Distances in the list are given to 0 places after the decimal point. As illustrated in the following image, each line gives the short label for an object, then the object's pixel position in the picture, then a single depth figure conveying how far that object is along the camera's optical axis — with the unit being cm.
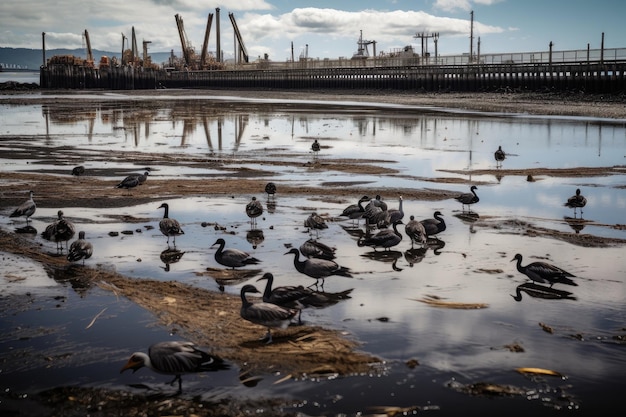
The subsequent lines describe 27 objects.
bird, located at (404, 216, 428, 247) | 1240
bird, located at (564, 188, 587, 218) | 1544
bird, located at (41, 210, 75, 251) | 1193
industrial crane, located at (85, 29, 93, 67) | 14400
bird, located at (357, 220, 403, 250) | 1210
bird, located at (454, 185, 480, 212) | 1569
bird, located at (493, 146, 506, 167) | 2364
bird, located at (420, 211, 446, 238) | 1300
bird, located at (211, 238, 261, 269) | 1083
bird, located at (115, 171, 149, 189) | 1814
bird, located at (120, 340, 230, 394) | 688
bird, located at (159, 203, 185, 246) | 1241
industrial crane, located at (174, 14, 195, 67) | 14234
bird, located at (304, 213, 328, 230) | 1325
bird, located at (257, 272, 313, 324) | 868
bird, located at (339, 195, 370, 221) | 1416
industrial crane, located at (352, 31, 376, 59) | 14738
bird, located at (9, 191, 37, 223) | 1397
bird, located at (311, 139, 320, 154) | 2605
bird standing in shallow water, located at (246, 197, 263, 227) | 1415
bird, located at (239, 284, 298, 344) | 812
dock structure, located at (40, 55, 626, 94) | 6988
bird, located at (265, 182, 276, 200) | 1697
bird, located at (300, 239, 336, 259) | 1104
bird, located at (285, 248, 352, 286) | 1000
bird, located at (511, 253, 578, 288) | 1004
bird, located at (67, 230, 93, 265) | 1096
